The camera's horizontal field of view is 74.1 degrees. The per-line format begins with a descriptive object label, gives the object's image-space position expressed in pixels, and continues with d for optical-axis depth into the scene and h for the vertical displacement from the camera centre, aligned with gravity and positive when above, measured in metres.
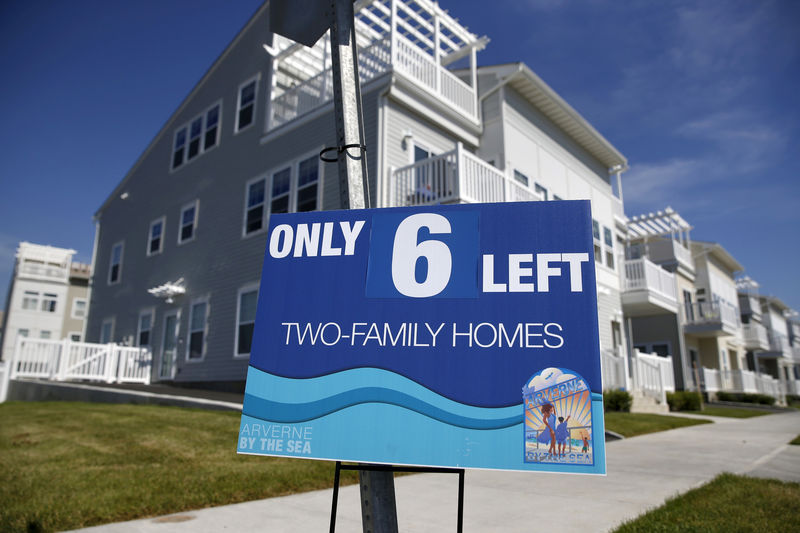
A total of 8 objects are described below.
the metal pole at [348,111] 2.47 +1.27
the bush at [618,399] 13.70 -0.45
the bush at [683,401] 17.77 -0.62
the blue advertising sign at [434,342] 1.90 +0.14
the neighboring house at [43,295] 39.41 +5.88
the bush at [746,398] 24.03 -0.65
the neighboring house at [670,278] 23.08 +4.99
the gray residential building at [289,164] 12.30 +6.10
